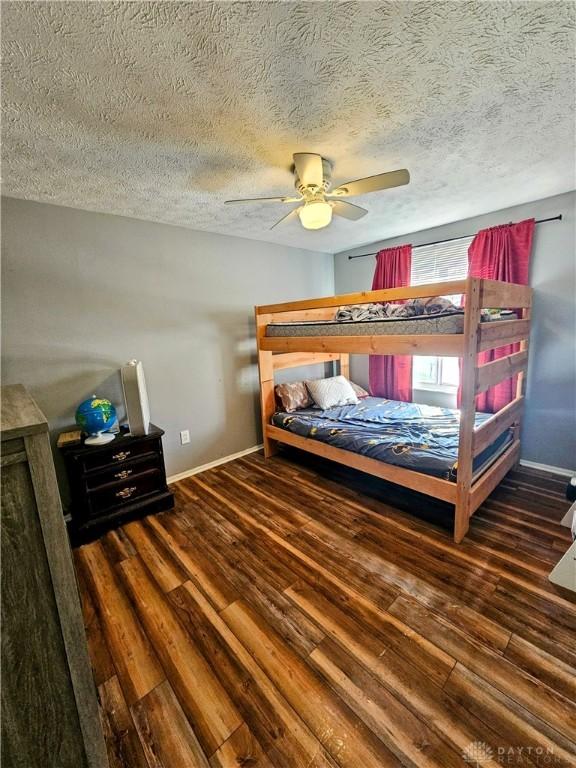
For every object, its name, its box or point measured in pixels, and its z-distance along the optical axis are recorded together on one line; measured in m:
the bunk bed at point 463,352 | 1.84
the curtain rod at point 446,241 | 2.51
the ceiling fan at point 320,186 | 1.57
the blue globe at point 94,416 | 2.20
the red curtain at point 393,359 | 3.42
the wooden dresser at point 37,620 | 0.67
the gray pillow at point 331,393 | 3.38
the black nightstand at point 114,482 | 2.12
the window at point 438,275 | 3.11
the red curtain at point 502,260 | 2.65
